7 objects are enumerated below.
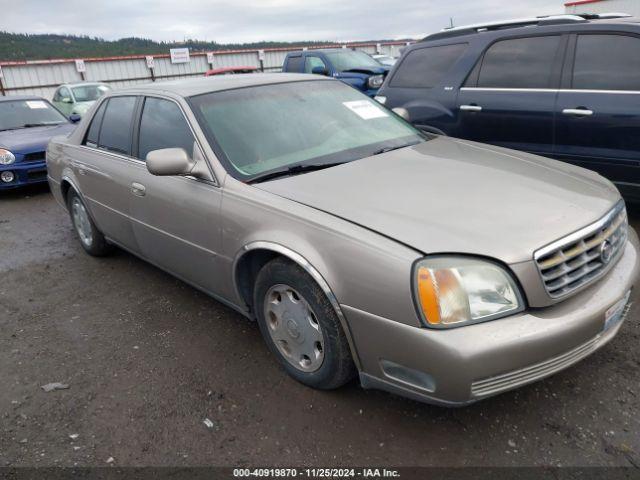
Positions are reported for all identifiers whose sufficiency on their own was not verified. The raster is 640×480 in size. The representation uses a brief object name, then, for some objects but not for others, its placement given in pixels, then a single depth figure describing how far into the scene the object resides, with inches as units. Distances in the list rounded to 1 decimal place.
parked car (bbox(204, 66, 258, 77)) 496.4
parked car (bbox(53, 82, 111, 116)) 528.1
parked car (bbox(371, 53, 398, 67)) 620.4
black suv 159.2
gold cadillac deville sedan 78.7
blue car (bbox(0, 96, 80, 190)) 281.0
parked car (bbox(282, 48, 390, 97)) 420.8
